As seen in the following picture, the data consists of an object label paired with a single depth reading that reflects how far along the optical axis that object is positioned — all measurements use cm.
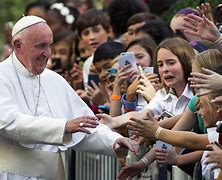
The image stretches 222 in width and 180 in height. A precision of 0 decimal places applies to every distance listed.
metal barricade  1705
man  1545
